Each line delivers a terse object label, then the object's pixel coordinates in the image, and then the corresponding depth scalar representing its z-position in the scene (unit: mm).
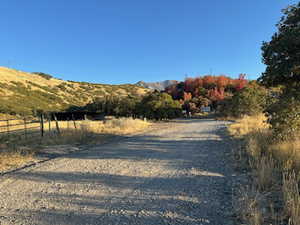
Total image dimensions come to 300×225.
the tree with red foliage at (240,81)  63050
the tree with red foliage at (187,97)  56200
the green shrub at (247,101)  27500
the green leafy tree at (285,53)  6613
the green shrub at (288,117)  7316
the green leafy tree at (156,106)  32969
